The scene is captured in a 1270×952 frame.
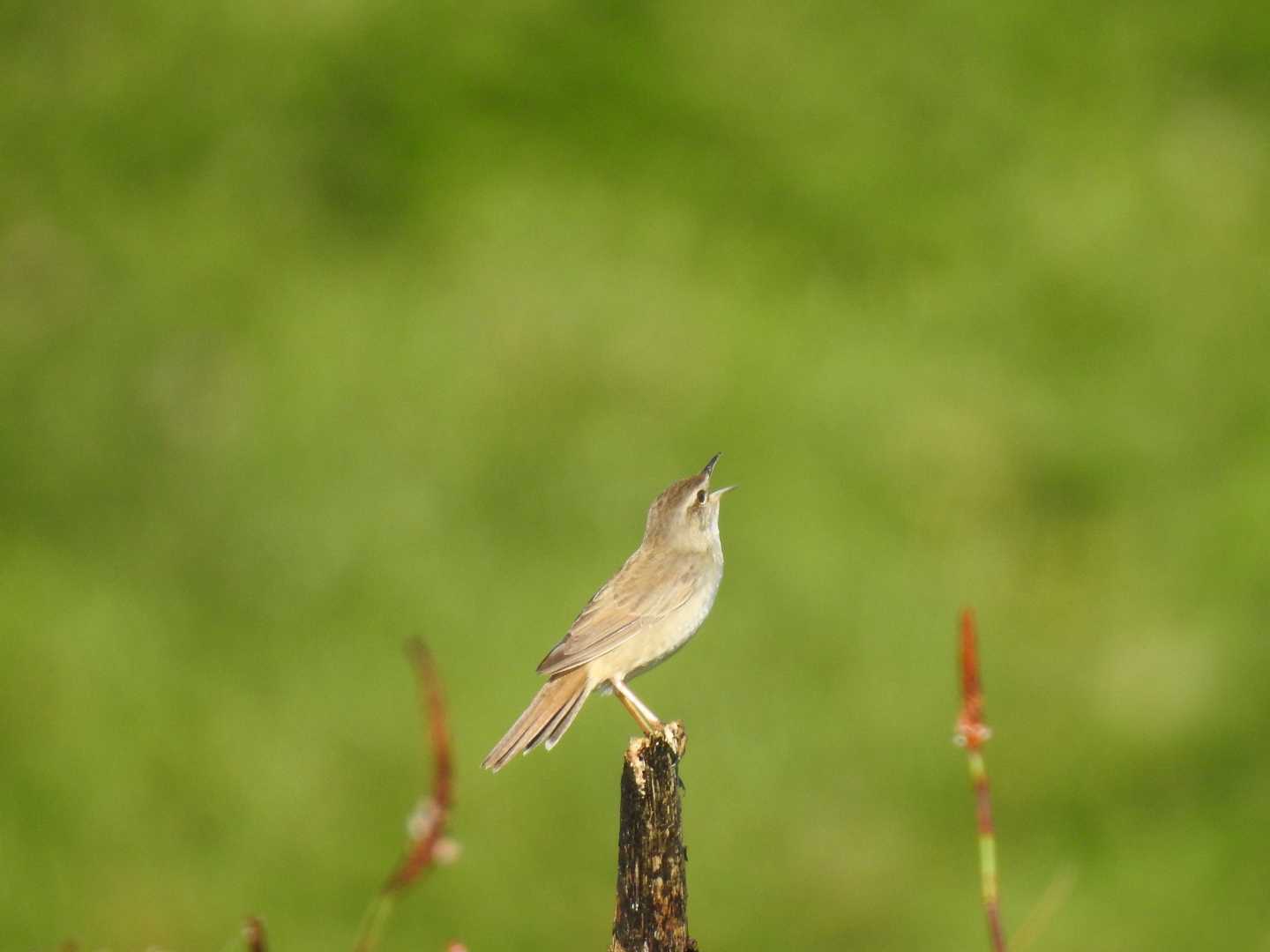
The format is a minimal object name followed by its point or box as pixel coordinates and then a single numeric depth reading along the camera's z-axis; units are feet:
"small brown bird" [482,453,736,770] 36.22
